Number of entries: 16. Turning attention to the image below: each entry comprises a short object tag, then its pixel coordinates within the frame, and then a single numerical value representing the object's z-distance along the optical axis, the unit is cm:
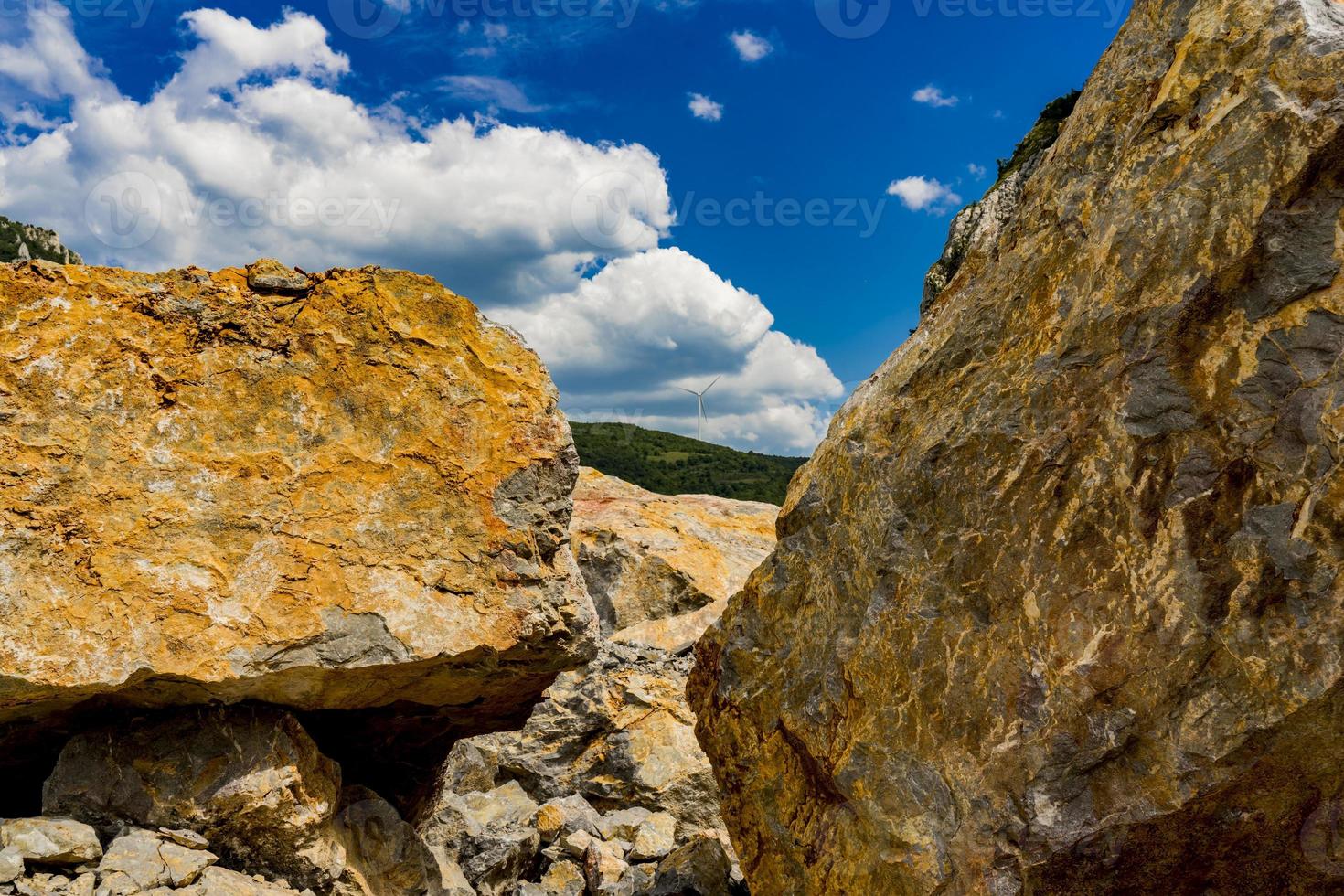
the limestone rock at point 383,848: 704
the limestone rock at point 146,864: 532
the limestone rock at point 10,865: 513
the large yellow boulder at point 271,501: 581
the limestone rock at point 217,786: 593
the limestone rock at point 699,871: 729
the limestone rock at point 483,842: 832
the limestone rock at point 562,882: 841
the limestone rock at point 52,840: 532
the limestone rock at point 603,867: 838
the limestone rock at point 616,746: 996
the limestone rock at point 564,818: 928
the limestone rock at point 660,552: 1554
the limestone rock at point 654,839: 880
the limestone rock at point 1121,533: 378
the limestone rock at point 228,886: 553
